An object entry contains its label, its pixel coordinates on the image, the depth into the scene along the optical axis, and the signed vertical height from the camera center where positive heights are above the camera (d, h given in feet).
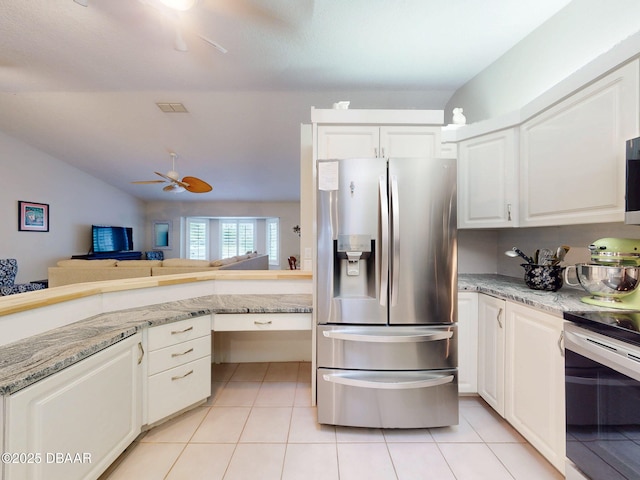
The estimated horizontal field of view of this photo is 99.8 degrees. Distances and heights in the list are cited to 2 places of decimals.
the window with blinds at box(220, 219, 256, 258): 28.78 +0.28
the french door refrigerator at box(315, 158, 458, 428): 5.21 -1.24
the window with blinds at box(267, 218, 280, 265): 27.84 -0.15
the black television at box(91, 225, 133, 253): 20.50 +0.05
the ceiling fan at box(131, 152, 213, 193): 14.57 +3.11
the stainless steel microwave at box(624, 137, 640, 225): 3.75 +0.81
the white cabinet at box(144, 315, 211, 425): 5.20 -2.64
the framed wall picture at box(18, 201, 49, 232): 15.96 +1.42
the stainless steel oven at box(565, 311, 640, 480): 3.16 -2.01
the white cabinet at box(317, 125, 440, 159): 6.48 +2.38
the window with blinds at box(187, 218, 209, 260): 27.66 +0.16
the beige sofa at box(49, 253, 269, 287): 11.04 -1.23
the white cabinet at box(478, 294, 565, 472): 4.25 -2.38
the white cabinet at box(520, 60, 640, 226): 4.16 +1.57
